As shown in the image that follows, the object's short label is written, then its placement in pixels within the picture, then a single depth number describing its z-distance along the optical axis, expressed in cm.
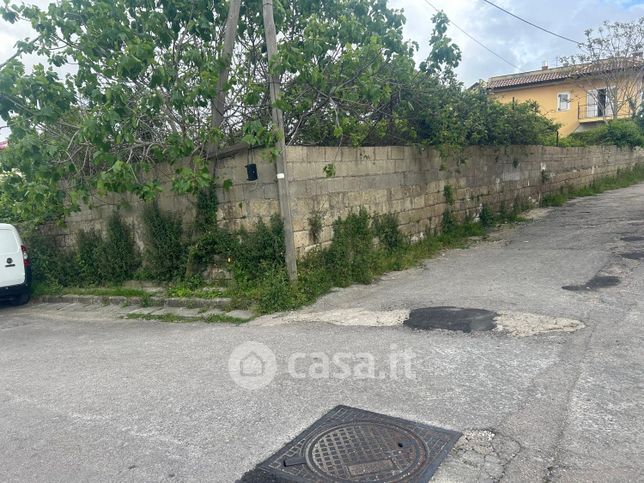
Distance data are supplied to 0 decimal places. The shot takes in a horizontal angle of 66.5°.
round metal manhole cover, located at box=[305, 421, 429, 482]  283
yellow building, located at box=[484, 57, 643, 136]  2762
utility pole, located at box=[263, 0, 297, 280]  684
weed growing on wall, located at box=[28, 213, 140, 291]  875
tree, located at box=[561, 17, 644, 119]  2631
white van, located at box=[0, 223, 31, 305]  881
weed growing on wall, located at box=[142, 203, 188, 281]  800
